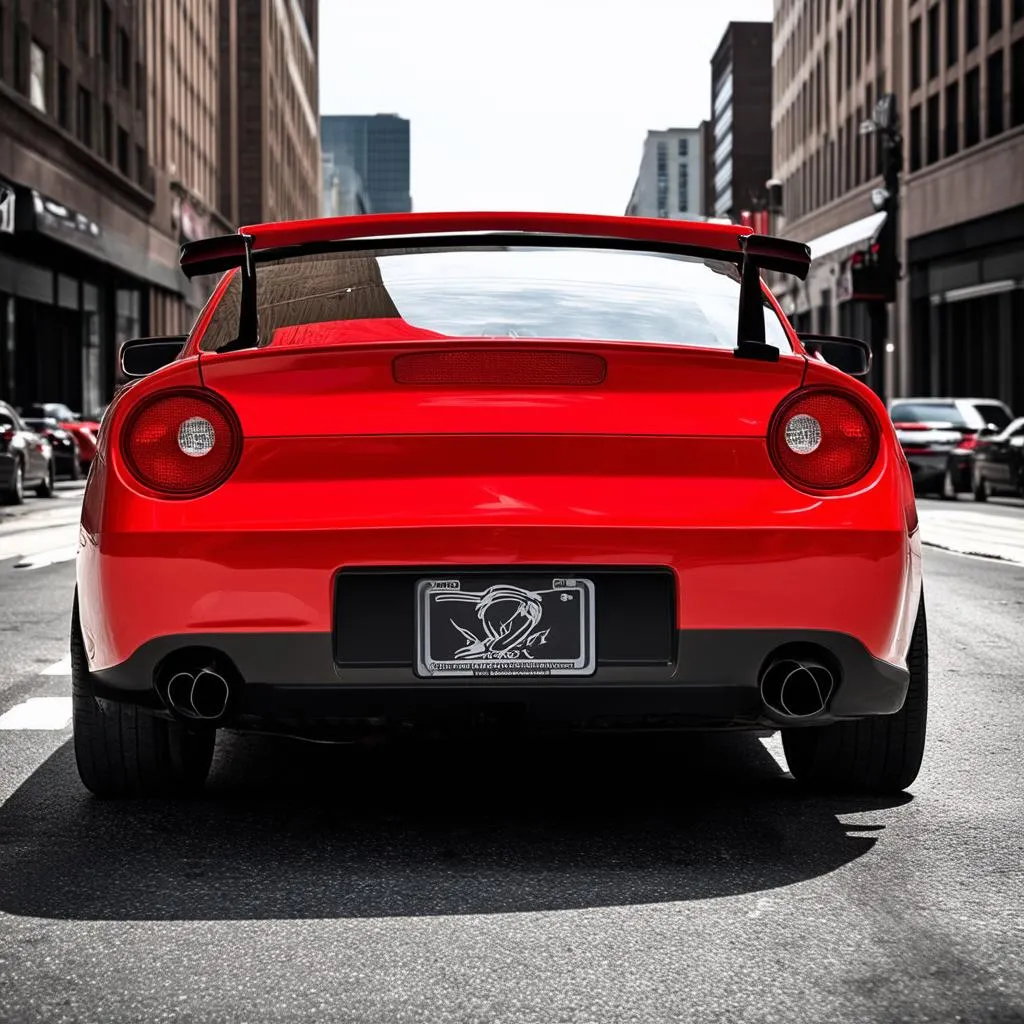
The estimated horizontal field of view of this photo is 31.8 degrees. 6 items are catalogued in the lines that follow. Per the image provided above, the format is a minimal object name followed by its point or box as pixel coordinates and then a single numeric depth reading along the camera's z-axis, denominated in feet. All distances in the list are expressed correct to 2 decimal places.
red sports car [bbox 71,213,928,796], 13.20
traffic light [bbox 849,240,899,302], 120.39
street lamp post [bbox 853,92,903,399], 120.57
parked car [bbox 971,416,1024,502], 80.94
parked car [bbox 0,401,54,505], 77.59
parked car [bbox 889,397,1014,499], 89.35
